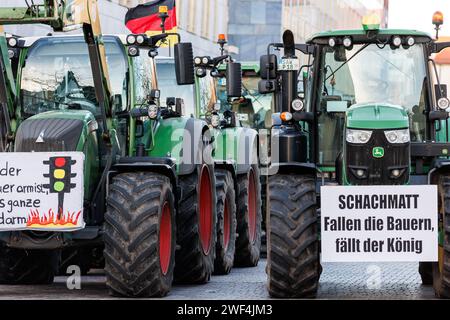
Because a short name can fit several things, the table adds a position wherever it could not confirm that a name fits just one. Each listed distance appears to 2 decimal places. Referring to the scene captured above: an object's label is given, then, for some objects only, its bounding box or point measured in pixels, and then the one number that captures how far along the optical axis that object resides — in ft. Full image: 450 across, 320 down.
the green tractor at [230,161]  58.65
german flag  65.51
